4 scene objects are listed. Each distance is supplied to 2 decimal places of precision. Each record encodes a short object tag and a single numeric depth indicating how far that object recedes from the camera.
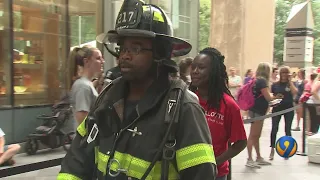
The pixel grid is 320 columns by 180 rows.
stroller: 8.16
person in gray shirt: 4.27
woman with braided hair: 3.12
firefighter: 1.75
